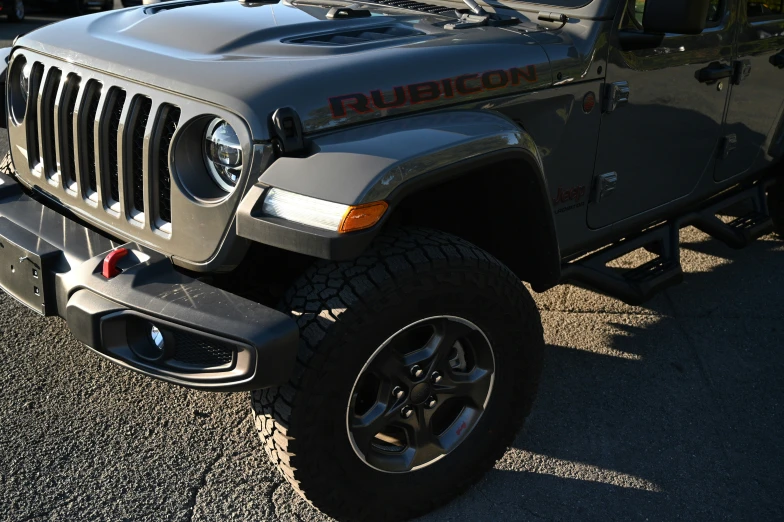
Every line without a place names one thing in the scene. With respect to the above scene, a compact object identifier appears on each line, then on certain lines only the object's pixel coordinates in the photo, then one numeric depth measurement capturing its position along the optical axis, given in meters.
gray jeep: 2.10
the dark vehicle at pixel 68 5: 15.70
